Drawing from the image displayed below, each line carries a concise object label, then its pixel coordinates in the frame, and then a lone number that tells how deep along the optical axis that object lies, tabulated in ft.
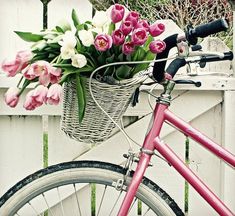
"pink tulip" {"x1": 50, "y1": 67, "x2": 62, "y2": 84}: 8.99
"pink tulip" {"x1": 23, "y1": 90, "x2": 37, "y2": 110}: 9.00
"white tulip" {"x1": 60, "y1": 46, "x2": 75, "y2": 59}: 8.91
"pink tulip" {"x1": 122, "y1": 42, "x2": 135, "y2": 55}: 8.98
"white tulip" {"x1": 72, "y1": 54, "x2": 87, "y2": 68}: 8.94
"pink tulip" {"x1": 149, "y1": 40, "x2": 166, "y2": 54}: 8.92
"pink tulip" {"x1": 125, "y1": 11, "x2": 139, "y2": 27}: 8.95
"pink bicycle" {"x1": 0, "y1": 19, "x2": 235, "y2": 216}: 9.05
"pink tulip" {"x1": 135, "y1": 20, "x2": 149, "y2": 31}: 8.98
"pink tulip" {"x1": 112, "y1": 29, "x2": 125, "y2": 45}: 8.94
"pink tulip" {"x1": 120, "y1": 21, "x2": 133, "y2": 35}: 8.90
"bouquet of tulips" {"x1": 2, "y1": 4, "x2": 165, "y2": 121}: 8.91
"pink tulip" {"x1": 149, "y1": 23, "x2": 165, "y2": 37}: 9.00
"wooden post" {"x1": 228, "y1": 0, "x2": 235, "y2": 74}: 10.55
